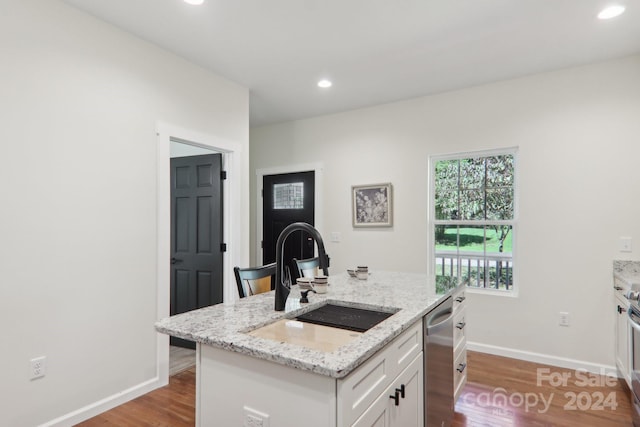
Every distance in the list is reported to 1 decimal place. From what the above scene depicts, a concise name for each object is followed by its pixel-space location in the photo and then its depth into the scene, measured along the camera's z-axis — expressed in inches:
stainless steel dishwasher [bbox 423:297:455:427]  70.1
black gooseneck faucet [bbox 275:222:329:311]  65.8
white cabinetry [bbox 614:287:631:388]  102.8
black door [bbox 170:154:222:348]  142.6
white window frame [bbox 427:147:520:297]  139.9
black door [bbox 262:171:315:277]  190.2
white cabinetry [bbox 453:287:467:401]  91.2
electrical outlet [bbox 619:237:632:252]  118.8
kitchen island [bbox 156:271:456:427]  43.3
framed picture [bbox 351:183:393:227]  165.2
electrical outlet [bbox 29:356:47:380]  84.4
